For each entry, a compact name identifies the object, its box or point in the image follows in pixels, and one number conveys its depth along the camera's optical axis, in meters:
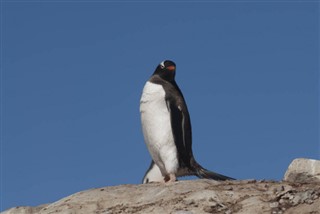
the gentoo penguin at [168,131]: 15.74
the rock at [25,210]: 16.31
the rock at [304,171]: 15.14
